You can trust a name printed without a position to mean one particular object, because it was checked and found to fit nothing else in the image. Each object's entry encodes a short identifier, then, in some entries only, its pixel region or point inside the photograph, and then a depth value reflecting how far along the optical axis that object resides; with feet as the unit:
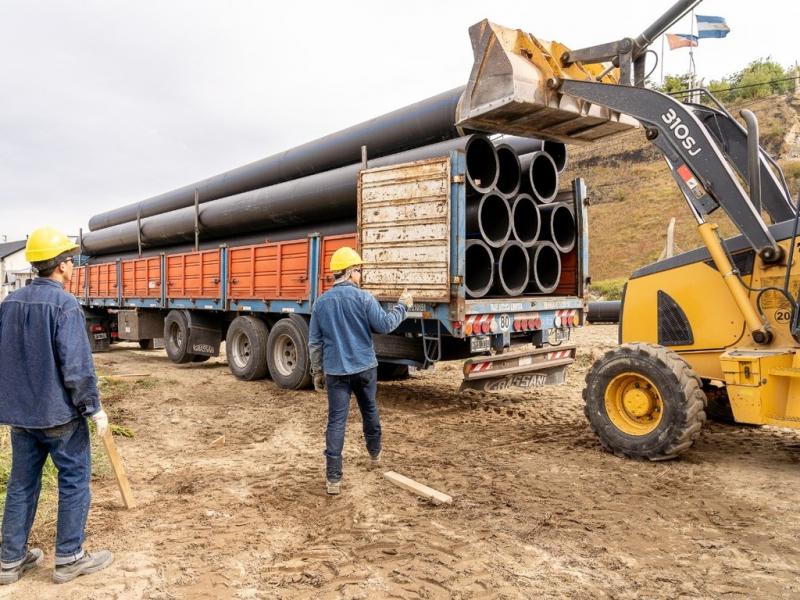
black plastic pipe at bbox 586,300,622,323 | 48.96
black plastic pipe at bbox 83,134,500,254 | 22.16
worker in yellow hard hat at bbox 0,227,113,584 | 9.87
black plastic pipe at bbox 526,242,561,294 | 23.02
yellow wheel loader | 14.87
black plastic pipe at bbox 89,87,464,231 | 23.59
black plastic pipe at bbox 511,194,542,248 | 22.22
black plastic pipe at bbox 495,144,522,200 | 21.77
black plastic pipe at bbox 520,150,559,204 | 22.33
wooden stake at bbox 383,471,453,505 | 13.03
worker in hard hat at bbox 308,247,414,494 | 14.32
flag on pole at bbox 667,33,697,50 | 71.61
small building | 138.51
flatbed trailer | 19.66
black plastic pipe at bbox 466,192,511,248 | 20.30
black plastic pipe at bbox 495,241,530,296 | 21.70
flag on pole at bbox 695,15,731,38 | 69.21
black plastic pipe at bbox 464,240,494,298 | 20.57
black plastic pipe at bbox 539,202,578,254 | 23.26
